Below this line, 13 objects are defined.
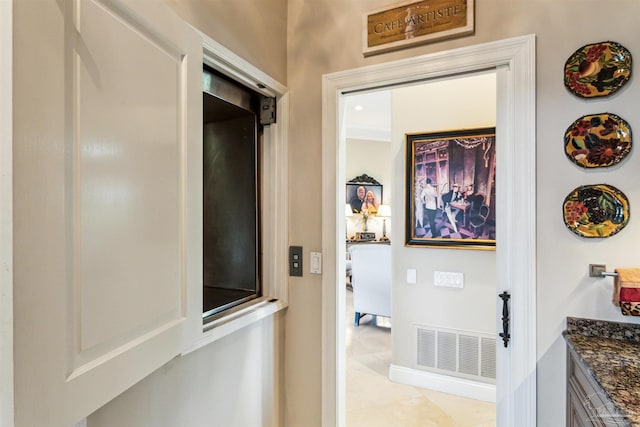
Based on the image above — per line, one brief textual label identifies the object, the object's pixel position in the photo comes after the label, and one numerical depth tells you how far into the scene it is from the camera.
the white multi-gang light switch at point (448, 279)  2.72
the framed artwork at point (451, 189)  2.65
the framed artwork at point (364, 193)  7.60
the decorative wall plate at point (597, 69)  1.28
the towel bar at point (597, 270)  1.30
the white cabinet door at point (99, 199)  0.56
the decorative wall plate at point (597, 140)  1.28
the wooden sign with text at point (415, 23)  1.52
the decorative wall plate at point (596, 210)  1.28
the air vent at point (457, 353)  2.66
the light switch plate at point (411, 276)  2.86
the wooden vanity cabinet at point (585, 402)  0.91
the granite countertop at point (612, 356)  0.86
